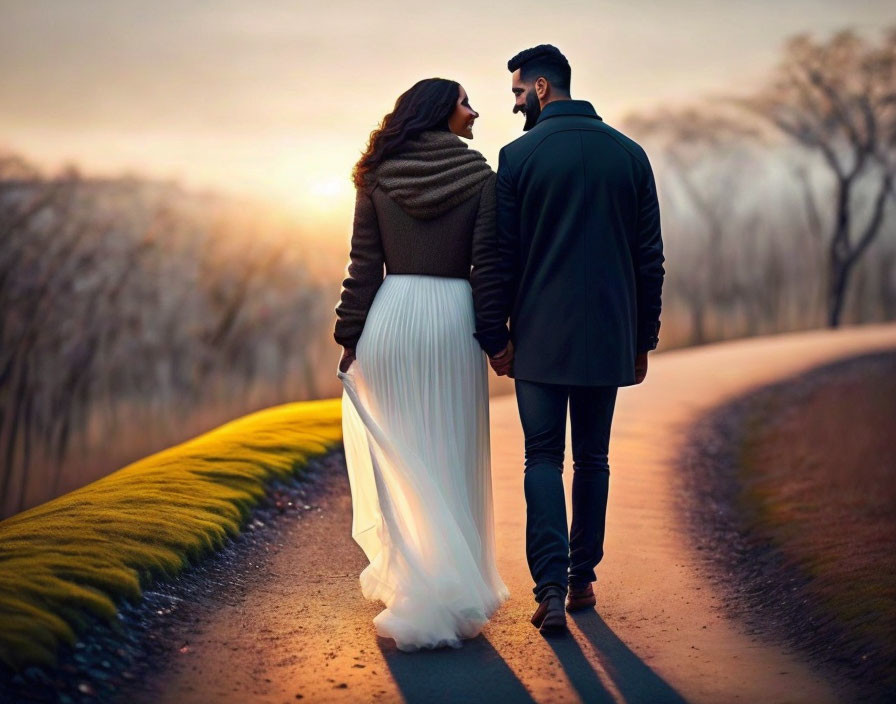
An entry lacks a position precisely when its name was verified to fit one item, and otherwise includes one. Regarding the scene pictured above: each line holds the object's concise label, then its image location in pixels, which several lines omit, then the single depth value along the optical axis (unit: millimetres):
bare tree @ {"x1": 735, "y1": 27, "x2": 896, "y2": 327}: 25453
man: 4223
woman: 4164
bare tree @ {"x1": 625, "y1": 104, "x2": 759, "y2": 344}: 24172
